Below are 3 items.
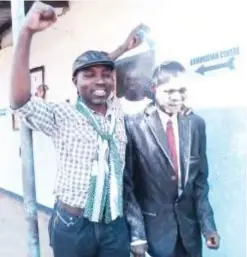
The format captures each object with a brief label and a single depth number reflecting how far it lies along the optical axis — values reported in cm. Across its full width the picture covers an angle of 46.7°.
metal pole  133
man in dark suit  153
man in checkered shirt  137
